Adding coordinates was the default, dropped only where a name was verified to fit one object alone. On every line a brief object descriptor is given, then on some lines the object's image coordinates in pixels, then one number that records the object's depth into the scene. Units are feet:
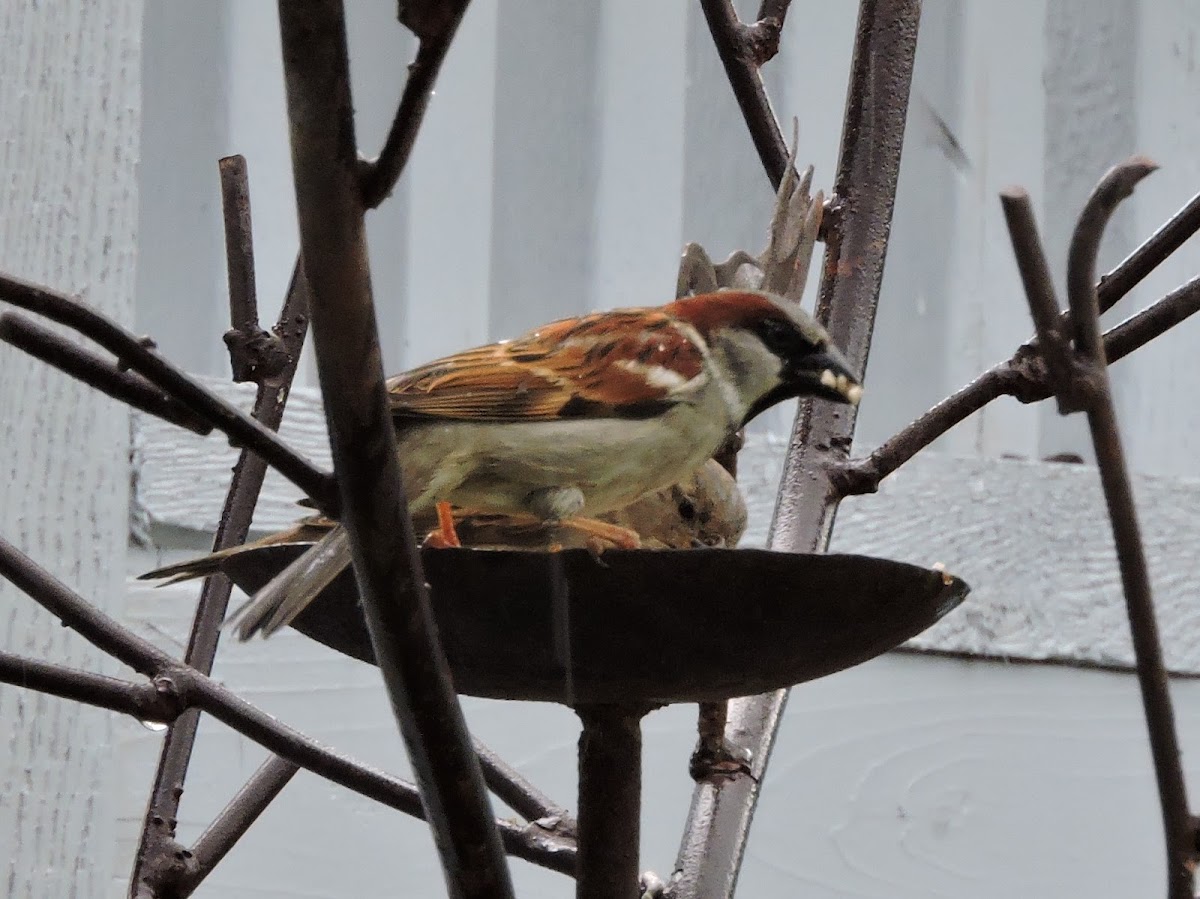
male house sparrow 14.84
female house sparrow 14.88
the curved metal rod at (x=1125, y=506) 8.49
